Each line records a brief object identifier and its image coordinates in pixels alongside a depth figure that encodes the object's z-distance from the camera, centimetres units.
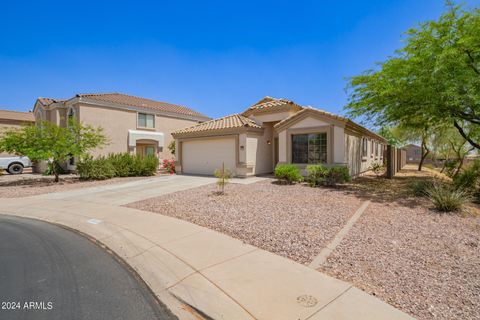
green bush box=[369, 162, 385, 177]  1741
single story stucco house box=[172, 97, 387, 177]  1341
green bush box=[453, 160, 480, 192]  993
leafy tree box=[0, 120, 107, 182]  1381
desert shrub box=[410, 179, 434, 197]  964
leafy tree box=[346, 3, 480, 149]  882
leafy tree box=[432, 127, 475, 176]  2181
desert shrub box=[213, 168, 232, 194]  1023
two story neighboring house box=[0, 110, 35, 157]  2700
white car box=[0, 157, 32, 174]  2047
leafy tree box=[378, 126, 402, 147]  2938
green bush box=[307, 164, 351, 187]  1191
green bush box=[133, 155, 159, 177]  1756
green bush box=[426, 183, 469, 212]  735
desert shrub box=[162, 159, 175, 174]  2012
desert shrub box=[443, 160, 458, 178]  1735
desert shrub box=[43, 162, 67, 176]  1888
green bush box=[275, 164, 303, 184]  1248
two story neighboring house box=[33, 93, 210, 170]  1969
